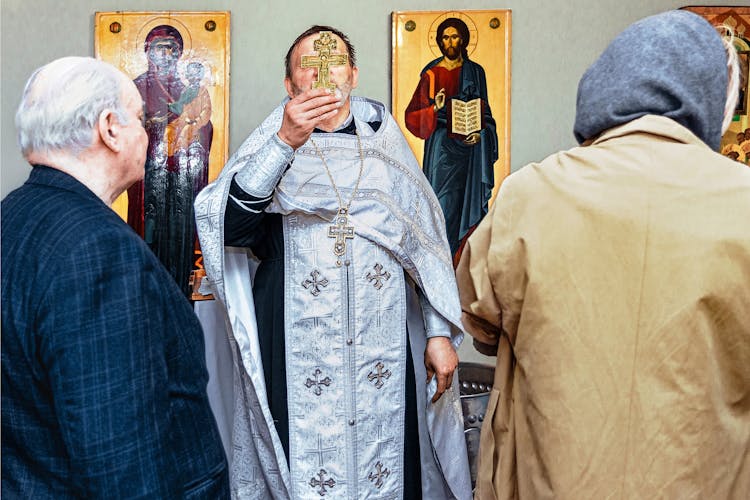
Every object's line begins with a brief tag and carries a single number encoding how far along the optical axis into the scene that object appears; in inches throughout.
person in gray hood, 63.4
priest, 108.2
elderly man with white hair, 57.1
